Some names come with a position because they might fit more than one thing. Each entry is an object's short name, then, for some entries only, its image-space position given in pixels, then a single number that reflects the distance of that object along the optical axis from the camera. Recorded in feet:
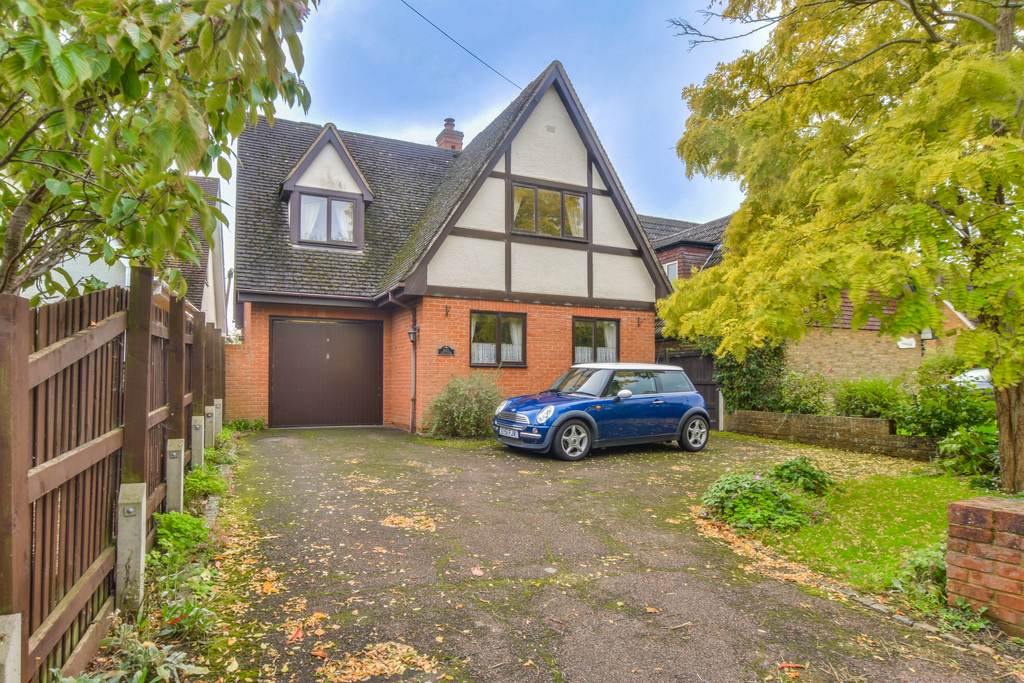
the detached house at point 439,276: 41.24
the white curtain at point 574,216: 45.68
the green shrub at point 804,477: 20.43
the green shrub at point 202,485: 18.88
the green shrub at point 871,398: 33.78
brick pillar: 10.82
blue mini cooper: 29.91
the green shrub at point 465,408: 37.45
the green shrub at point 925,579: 12.25
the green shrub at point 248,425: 41.73
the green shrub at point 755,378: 41.50
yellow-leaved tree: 14.06
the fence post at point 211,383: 28.27
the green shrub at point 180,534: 13.65
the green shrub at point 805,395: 38.73
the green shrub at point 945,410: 28.53
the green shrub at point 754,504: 17.67
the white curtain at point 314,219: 45.39
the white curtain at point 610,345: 46.39
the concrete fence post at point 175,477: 15.67
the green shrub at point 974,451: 23.73
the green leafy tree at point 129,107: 5.65
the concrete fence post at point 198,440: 21.54
